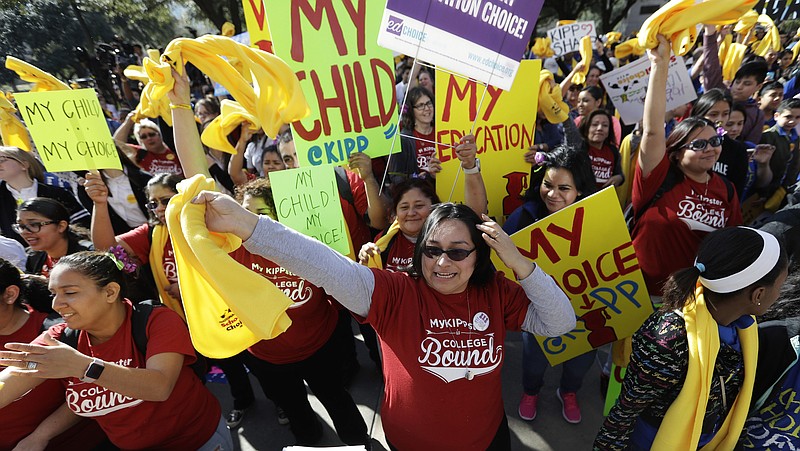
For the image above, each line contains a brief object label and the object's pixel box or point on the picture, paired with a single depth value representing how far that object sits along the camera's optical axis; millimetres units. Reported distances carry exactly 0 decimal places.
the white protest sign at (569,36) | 6559
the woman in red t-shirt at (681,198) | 2307
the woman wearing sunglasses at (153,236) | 2455
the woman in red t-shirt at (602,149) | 3555
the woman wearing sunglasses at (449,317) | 1542
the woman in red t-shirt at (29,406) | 1775
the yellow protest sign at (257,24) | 2490
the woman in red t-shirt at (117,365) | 1605
